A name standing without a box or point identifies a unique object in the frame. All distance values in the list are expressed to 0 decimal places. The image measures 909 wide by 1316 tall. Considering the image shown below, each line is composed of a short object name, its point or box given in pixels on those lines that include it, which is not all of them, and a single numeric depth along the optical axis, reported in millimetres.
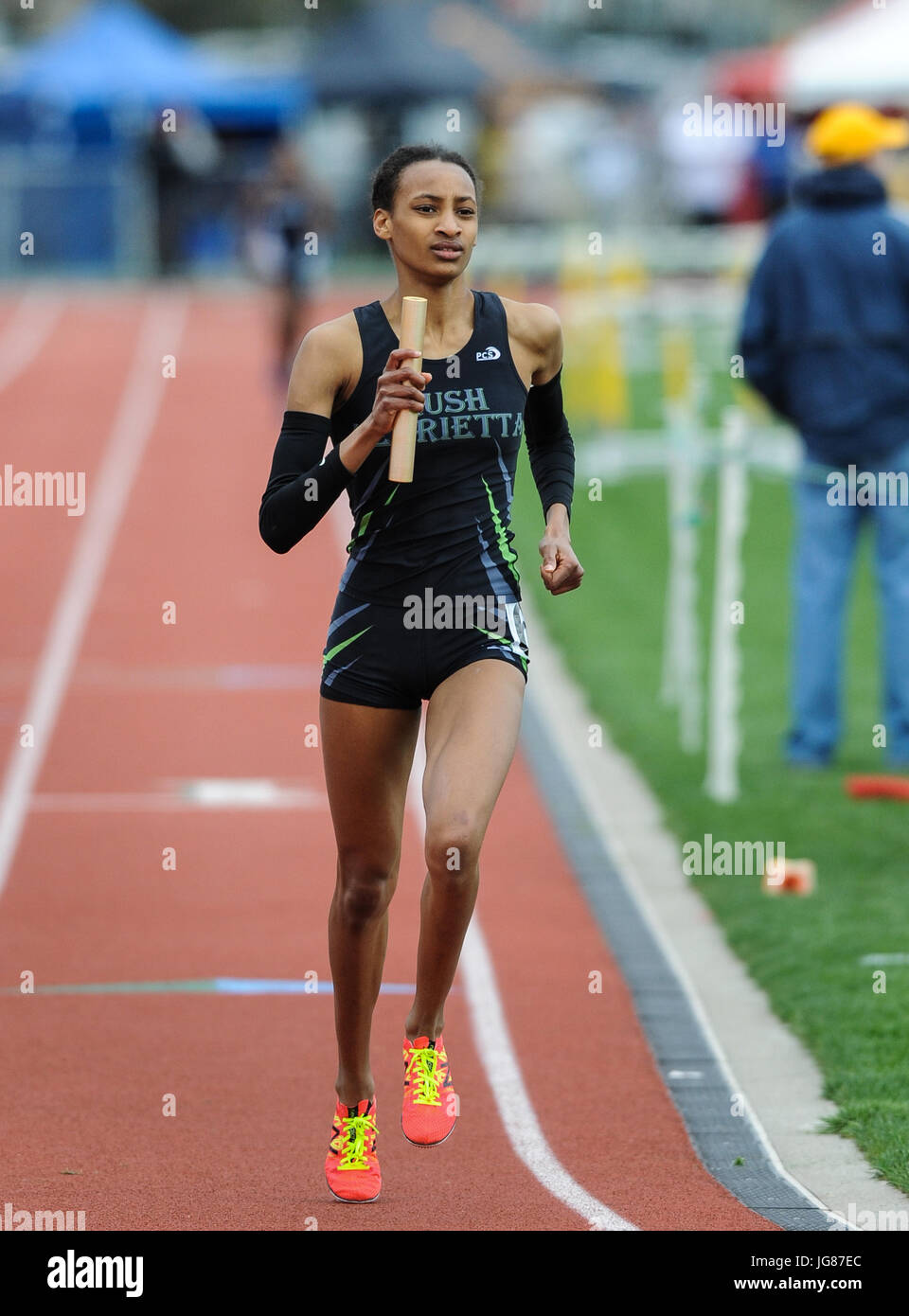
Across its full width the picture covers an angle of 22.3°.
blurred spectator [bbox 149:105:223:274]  39188
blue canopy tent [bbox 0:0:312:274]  38844
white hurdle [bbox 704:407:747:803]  9445
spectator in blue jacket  9805
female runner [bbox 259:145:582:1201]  4980
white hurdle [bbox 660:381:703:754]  10664
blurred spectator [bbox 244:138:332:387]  22344
